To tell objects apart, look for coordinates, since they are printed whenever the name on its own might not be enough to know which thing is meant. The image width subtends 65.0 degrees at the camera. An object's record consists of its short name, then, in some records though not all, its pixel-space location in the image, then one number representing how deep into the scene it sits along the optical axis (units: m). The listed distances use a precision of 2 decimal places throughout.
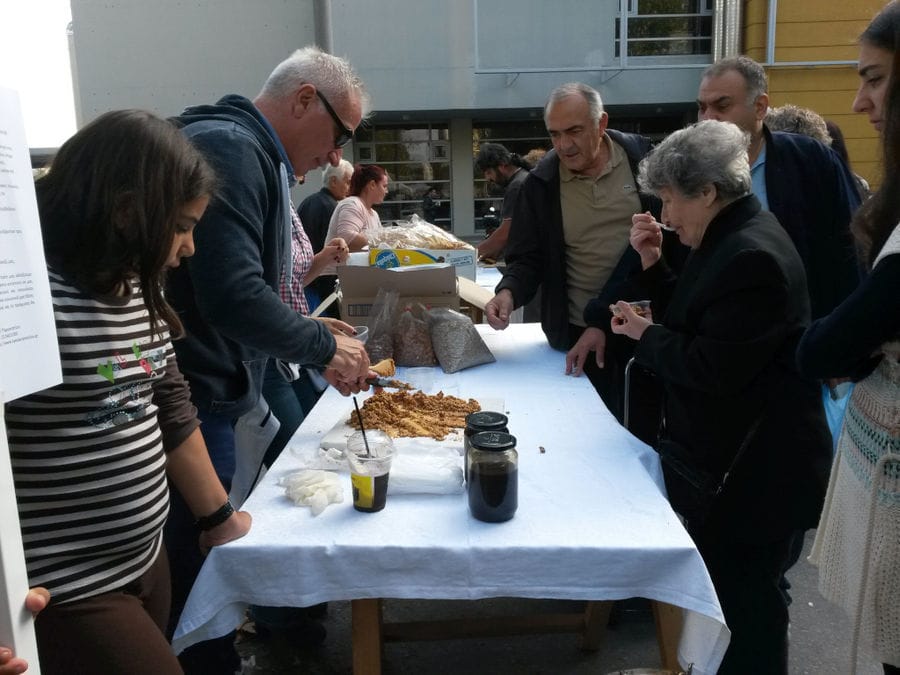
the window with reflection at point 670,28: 10.87
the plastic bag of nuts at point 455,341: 2.52
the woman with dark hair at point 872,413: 1.23
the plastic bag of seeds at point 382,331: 2.56
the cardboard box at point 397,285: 2.67
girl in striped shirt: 1.06
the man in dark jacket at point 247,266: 1.56
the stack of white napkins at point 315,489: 1.43
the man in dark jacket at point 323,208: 4.72
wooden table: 1.28
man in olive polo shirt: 2.71
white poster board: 0.84
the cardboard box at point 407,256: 2.83
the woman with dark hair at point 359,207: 4.40
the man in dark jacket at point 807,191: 2.35
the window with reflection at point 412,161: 12.14
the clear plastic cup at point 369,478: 1.40
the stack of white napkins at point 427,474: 1.48
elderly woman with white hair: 1.63
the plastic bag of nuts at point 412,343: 2.57
